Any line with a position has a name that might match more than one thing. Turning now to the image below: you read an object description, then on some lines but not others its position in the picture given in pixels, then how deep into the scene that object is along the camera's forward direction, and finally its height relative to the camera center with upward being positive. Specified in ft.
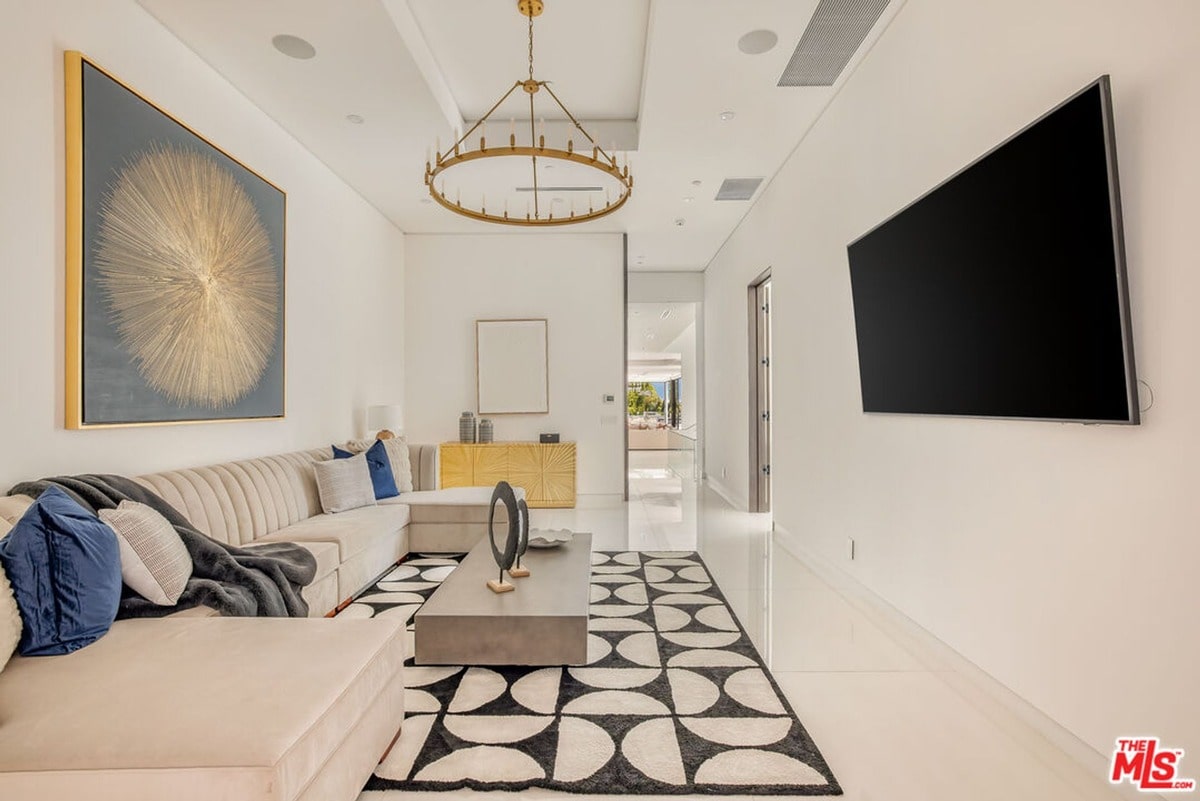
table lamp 19.57 -0.20
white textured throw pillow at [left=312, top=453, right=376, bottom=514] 14.52 -1.66
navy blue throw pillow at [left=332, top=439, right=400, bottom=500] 16.49 -1.53
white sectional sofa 4.56 -2.37
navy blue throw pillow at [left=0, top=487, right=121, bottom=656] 6.00 -1.59
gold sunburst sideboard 23.38 -2.04
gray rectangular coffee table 8.82 -3.09
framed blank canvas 24.56 +1.69
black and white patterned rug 6.45 -3.70
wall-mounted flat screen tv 6.02 +1.44
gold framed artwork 9.21 +2.53
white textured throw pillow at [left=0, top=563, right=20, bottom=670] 5.60 -1.85
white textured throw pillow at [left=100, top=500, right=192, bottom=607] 7.39 -1.66
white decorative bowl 12.28 -2.50
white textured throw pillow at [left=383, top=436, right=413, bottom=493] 17.61 -1.41
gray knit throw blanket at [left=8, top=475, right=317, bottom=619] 7.98 -2.19
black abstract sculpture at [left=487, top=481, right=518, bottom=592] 9.68 -1.98
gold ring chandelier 10.82 +4.38
